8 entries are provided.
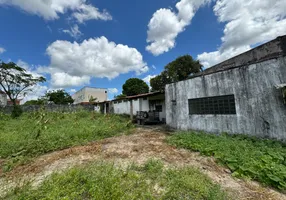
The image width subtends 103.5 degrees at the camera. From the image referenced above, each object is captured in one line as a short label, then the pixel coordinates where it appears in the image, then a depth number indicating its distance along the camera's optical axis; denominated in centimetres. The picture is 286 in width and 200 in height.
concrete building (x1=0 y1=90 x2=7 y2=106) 1715
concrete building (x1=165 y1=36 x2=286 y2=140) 414
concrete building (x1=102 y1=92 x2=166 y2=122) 1041
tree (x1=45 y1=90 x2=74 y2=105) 2731
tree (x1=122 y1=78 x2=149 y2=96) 2454
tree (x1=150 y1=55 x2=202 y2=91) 1789
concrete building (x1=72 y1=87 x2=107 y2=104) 2820
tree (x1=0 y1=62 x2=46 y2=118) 1244
